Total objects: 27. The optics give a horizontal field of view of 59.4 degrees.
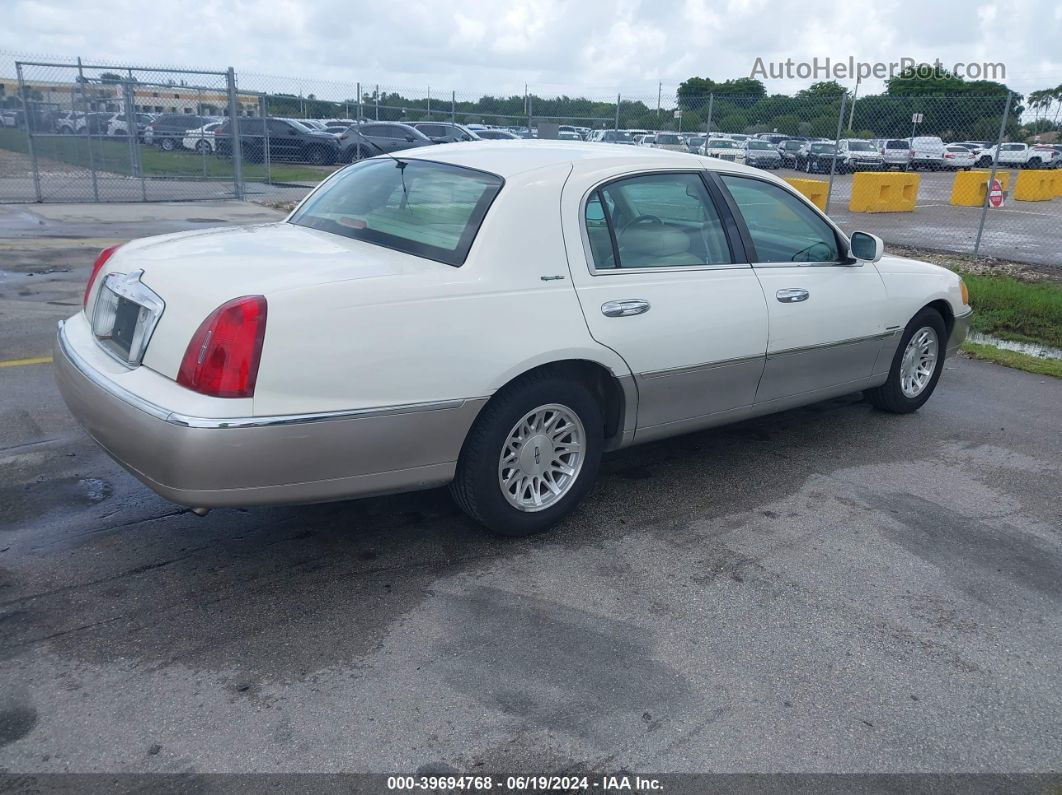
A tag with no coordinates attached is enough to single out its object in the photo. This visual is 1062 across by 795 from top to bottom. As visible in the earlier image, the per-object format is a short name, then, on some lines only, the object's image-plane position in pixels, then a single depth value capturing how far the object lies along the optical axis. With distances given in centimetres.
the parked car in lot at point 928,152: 3030
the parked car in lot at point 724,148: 2281
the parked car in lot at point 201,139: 1845
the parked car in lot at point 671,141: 2119
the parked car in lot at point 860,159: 3173
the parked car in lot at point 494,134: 2678
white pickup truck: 3878
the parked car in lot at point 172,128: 1841
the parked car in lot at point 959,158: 3650
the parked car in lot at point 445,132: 2402
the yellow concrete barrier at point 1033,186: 2531
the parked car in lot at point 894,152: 3238
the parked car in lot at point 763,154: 2769
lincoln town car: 324
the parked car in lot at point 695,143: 2114
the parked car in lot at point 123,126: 1780
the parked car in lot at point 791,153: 2733
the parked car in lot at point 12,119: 1948
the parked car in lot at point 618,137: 2300
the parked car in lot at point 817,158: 2714
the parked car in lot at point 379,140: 2289
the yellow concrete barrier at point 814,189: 1872
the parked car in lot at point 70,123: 1728
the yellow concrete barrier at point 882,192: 2030
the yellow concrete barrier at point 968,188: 2281
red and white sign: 1225
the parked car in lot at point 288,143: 2078
